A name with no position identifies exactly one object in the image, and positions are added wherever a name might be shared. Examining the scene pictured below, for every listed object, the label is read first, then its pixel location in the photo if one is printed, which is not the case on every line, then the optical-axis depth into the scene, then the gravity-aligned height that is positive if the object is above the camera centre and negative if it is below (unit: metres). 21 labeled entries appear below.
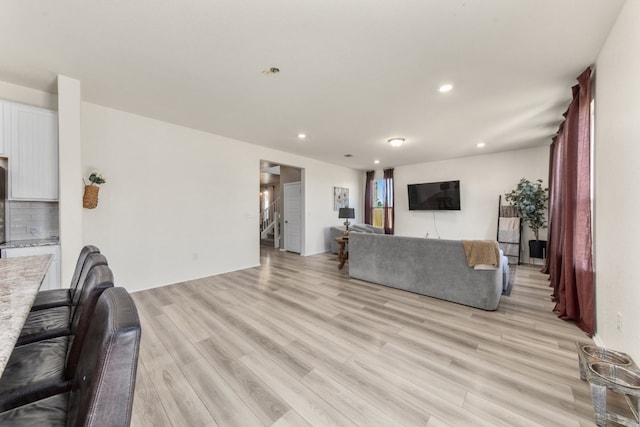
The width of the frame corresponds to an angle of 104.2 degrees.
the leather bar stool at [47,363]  0.95 -0.70
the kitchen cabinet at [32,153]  2.56 +0.59
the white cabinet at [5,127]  2.50 +0.82
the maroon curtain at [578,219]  2.40 -0.06
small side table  5.01 -0.81
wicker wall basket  3.06 +0.15
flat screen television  6.51 +0.44
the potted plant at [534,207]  5.14 +0.12
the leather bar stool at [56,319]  1.36 -0.68
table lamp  6.35 -0.05
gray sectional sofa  2.99 -0.79
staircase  9.19 -0.44
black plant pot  5.24 -0.76
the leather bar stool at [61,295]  1.73 -0.66
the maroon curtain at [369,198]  8.29 +0.44
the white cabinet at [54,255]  2.47 -0.52
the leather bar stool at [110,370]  0.60 -0.41
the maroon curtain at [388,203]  7.78 +0.27
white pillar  2.60 +0.37
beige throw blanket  2.88 -0.47
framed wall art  7.34 +0.41
